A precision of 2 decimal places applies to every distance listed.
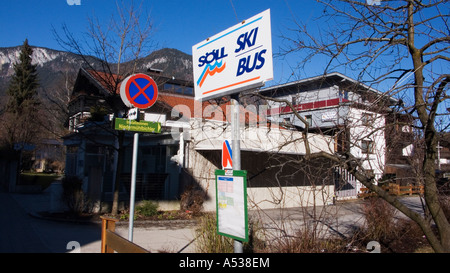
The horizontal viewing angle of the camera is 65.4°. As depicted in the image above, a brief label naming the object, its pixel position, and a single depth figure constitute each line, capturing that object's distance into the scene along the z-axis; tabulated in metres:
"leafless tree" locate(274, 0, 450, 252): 6.01
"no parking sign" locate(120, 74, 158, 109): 5.67
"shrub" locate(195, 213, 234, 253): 5.94
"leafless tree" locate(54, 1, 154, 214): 12.21
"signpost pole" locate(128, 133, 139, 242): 5.36
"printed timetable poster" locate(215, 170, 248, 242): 4.01
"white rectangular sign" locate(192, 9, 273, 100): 4.19
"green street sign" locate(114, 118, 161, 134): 5.48
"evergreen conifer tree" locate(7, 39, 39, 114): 43.72
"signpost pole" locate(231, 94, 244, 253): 4.16
